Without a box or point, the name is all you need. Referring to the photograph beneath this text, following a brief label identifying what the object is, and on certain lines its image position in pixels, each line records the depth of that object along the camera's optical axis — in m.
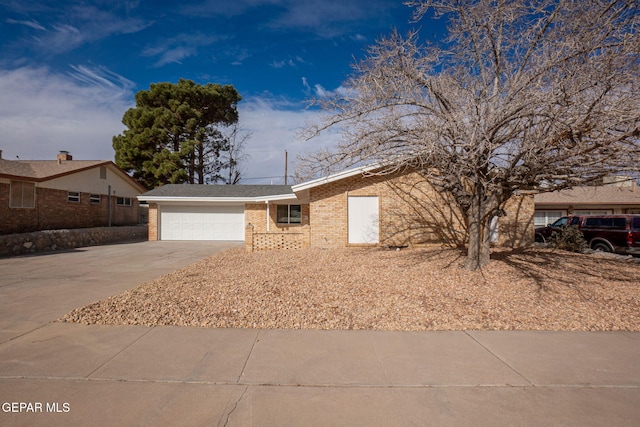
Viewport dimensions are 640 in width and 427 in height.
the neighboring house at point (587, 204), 23.27
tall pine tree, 27.97
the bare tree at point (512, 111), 5.88
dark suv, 12.09
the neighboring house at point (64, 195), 14.99
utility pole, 34.84
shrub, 12.36
